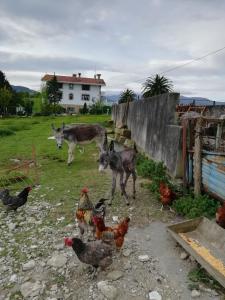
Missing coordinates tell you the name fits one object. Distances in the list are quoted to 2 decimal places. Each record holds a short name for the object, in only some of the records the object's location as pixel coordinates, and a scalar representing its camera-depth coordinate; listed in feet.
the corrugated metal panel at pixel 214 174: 16.70
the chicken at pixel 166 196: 18.27
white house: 160.19
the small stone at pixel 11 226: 16.75
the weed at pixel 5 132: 56.85
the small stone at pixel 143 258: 13.39
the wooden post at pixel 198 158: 18.35
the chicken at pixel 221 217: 14.45
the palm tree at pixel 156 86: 61.70
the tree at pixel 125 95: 70.41
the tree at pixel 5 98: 108.58
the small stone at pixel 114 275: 12.19
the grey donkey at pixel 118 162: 19.67
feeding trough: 12.38
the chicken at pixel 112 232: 13.58
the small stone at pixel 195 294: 11.14
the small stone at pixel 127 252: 13.77
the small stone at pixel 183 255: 13.36
